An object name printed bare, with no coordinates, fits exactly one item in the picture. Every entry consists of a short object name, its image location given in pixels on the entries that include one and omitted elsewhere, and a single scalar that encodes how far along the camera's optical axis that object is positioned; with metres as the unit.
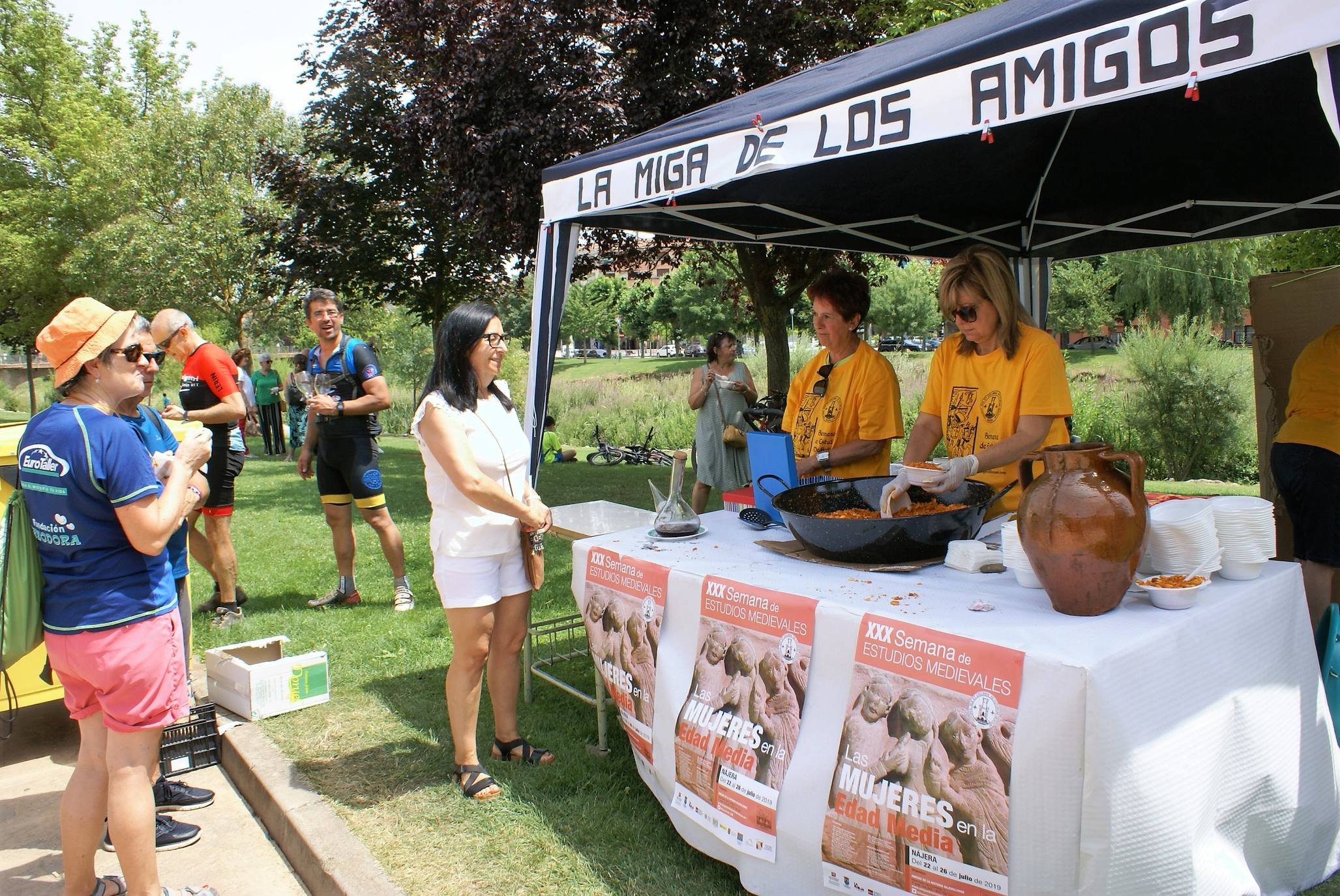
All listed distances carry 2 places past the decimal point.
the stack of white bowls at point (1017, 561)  2.17
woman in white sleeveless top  2.81
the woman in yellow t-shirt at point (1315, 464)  3.37
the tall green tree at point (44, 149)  22.59
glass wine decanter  2.98
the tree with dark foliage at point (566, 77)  8.11
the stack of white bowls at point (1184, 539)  2.04
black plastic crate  3.32
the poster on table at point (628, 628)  2.72
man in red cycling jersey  4.51
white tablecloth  1.71
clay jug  1.88
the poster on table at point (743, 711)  2.25
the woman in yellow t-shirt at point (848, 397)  3.29
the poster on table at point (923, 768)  1.82
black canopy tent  2.05
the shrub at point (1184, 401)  11.09
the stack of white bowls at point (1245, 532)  2.07
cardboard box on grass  3.76
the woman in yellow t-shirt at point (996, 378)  2.72
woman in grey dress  6.73
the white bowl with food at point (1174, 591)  1.95
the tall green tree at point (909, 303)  43.28
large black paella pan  2.37
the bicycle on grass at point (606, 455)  12.40
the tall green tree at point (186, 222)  20.53
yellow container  3.42
